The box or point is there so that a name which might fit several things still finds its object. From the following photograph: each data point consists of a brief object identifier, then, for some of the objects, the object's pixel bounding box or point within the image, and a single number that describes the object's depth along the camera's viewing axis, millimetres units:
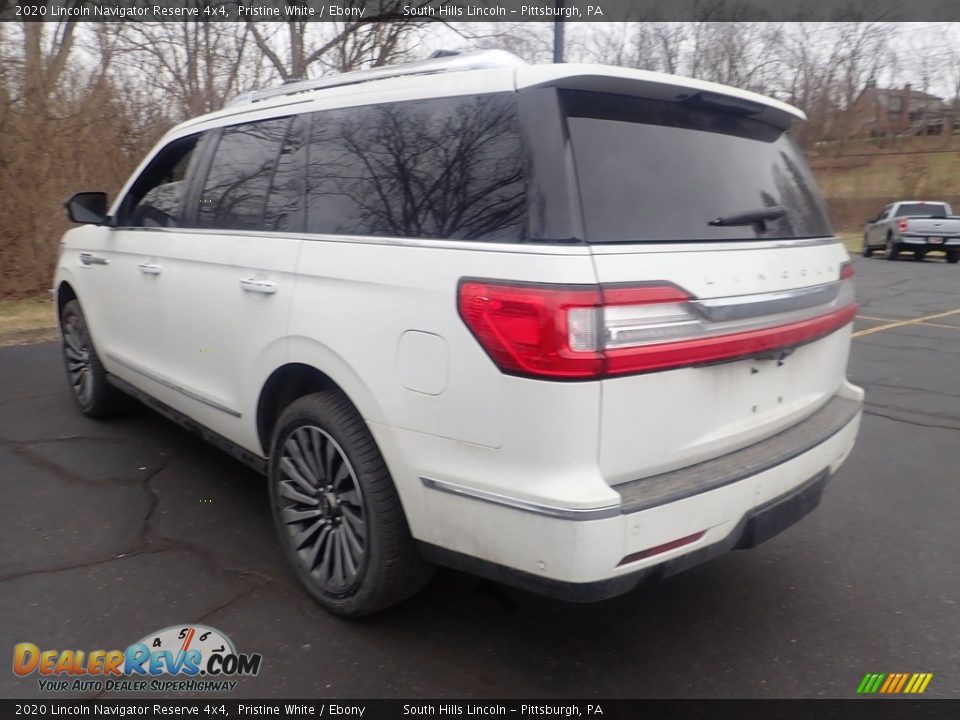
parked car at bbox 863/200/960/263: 19797
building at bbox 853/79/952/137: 45469
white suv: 2150
